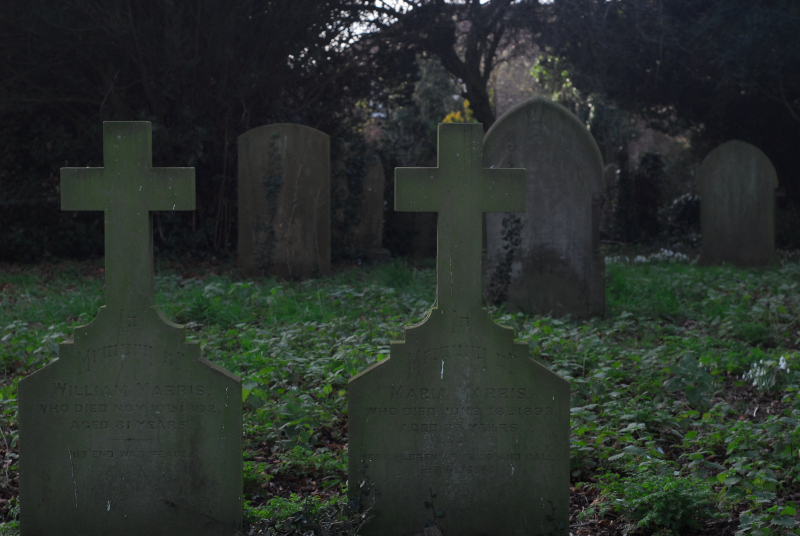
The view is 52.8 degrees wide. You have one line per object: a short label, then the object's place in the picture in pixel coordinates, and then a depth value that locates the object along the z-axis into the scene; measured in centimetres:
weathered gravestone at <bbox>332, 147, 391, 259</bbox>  1231
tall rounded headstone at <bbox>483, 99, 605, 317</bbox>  772
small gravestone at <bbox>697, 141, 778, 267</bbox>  1155
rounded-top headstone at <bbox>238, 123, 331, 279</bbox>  1023
